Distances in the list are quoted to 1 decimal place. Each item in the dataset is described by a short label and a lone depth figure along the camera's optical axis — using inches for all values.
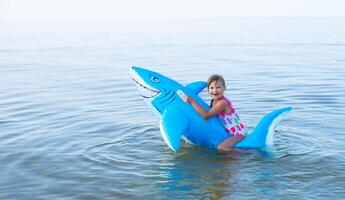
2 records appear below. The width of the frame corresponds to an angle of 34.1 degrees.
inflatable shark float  342.3
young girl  342.0
